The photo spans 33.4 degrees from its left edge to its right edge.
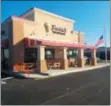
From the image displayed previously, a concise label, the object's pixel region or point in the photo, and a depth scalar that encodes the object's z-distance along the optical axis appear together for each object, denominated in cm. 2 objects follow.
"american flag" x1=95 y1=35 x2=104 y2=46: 2925
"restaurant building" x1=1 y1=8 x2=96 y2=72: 1923
